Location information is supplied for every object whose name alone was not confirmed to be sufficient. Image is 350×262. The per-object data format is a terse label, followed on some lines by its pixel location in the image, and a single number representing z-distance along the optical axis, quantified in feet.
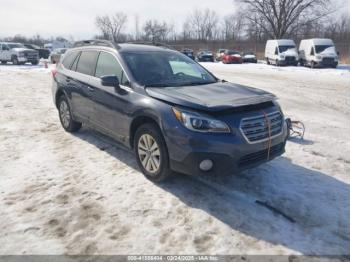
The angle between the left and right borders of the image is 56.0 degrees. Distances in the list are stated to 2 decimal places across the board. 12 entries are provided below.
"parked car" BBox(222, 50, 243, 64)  123.03
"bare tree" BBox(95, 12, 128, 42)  304.71
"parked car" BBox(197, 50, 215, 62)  141.18
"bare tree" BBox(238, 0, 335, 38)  166.42
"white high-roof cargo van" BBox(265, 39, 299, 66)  100.58
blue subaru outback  12.76
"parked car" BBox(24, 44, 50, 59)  151.56
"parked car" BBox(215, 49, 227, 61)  134.10
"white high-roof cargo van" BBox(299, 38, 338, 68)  89.86
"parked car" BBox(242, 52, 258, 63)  126.25
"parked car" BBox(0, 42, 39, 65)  101.76
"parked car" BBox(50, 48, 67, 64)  108.70
